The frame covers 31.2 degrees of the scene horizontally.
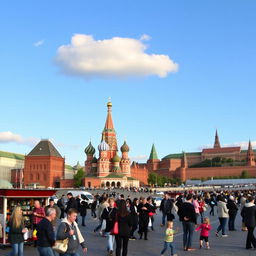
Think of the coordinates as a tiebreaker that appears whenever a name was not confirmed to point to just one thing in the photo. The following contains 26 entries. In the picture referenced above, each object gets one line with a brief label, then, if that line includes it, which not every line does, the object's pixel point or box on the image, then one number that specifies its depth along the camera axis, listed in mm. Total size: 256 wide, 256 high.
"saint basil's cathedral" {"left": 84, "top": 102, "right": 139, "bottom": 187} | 102000
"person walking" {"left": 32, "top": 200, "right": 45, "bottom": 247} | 11575
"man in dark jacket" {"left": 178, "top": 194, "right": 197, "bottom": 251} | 11836
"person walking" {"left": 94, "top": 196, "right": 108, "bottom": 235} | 14662
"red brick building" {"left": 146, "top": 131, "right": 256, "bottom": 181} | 152875
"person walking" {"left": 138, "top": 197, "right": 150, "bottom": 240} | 14164
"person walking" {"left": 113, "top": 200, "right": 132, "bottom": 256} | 9164
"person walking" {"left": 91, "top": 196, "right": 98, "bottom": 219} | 24375
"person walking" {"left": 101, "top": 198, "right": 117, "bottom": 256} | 9445
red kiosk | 12055
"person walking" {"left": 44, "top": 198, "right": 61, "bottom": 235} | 11826
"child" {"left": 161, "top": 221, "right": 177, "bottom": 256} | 10797
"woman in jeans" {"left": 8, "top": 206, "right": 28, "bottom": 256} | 9000
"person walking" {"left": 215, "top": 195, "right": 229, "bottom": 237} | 14977
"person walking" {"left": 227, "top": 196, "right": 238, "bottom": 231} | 16656
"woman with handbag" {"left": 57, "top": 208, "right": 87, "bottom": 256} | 7352
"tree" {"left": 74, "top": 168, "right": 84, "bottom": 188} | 104606
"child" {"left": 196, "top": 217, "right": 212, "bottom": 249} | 12205
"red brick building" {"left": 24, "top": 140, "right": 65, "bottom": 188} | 108375
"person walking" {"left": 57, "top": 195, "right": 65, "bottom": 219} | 21078
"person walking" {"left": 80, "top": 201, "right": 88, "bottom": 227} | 18953
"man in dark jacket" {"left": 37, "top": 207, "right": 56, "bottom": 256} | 7473
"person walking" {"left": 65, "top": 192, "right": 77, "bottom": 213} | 15922
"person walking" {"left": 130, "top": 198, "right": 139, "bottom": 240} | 13414
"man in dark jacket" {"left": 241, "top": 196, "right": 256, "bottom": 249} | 11885
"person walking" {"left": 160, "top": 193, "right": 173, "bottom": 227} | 17244
